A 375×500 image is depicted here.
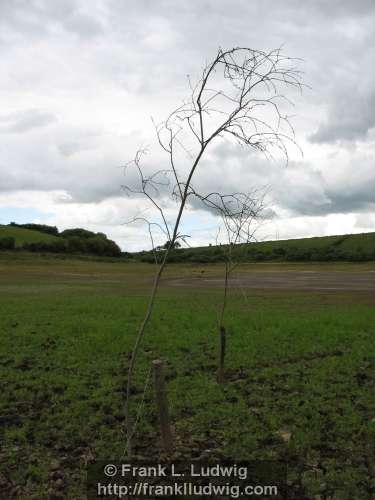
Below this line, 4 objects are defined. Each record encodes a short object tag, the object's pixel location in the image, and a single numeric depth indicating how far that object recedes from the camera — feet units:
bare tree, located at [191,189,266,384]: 29.94
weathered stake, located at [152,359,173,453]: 18.63
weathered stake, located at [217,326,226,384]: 29.89
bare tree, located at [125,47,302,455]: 14.98
